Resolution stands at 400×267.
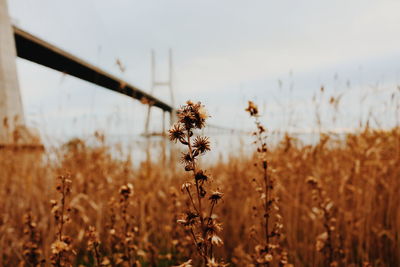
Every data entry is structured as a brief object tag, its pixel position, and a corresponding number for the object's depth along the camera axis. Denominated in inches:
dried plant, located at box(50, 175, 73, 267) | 40.3
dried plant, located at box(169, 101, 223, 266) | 25.9
